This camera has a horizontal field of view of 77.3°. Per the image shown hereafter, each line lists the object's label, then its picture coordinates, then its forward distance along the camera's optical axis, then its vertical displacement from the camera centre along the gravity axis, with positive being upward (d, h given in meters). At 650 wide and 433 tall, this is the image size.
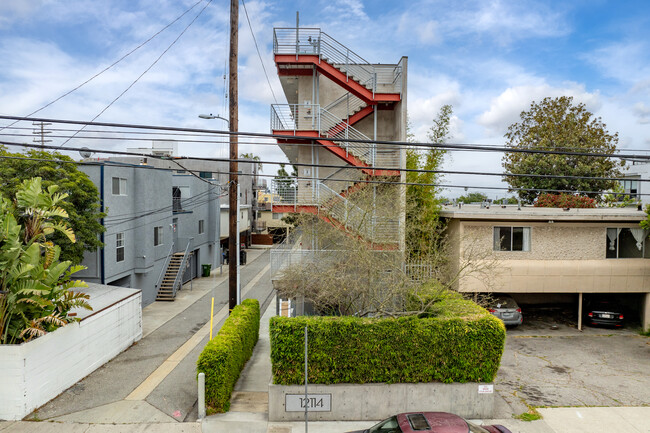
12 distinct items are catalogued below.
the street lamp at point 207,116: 15.86 +3.49
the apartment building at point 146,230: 19.31 -1.44
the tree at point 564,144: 28.20 +4.41
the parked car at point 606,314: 17.80 -4.70
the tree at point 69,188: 15.73 +0.67
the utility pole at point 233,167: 13.95 +1.40
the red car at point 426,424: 7.32 -4.04
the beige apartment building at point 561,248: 17.16 -1.77
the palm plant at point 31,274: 9.97 -1.78
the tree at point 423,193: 15.61 +0.58
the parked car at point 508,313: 17.05 -4.45
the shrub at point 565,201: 19.80 +0.32
